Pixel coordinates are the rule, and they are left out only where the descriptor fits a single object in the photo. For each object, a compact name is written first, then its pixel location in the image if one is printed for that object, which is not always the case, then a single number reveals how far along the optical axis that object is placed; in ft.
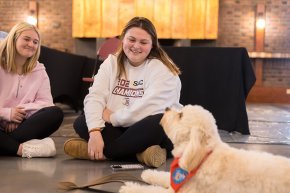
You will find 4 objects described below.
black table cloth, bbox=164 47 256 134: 12.91
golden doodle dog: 4.41
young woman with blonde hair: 8.22
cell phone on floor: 7.34
